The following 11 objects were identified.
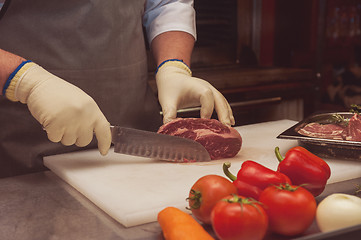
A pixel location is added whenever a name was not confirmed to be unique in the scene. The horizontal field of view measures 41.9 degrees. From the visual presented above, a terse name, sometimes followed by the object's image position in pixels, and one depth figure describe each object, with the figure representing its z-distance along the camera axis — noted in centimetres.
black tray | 147
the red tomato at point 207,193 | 97
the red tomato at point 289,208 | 91
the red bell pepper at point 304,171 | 112
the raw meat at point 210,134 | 157
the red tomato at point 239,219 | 85
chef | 140
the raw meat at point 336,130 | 152
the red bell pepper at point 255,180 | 102
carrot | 90
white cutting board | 115
